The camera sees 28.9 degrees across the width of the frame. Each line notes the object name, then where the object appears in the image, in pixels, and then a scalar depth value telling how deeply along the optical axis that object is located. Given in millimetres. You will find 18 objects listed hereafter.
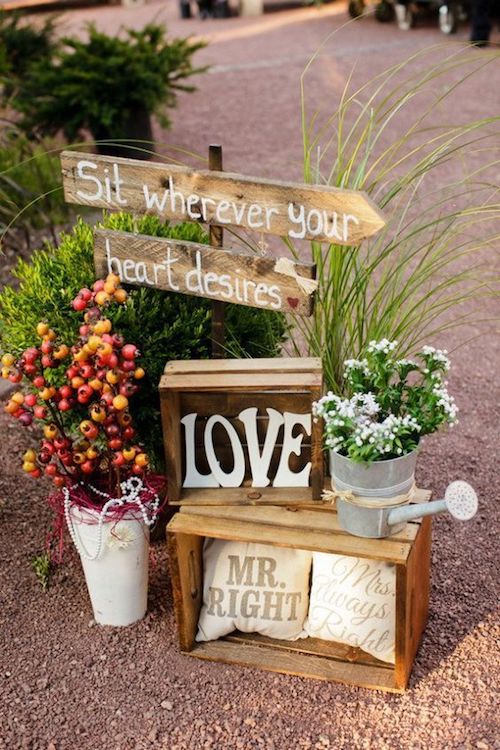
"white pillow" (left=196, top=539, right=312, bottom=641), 2660
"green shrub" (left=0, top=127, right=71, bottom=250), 5238
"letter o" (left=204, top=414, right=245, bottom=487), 2531
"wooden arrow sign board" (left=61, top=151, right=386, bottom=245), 2344
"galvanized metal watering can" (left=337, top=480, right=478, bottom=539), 2174
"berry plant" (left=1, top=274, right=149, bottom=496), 2477
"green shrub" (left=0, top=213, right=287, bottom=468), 2766
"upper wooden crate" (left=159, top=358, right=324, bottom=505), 2449
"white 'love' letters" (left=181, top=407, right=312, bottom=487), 2506
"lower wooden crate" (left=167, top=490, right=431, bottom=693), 2377
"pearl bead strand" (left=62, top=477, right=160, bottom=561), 2625
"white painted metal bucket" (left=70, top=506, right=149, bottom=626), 2648
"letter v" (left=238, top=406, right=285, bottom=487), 2502
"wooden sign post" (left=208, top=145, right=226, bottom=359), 2510
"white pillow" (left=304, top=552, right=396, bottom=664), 2561
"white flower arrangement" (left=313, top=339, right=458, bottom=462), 2256
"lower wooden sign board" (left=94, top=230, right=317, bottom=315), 2455
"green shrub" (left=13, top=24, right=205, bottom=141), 6512
